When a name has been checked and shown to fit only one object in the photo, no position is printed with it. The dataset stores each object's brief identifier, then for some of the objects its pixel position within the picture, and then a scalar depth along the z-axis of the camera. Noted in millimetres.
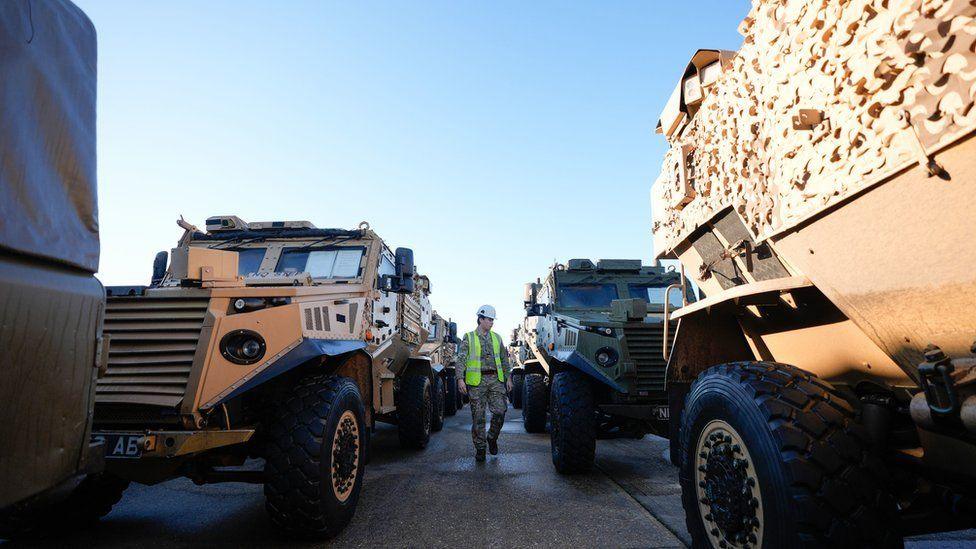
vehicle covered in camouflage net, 1421
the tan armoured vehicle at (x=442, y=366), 8766
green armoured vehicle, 4879
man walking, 6051
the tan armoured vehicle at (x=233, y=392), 2912
